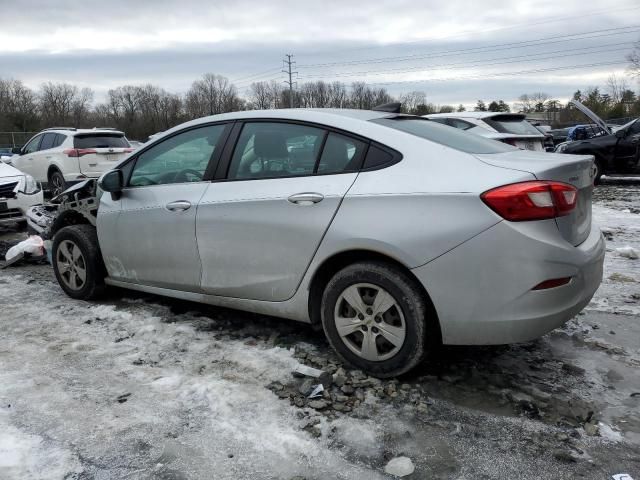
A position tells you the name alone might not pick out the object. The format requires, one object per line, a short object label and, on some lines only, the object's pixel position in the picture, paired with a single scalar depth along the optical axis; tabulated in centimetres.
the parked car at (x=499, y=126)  936
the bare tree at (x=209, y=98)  8001
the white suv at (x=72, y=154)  1259
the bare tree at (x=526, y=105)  10091
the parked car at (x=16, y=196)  761
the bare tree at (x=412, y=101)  9428
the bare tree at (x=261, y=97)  8844
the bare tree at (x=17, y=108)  5683
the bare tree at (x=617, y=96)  7694
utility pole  7339
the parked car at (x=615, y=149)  1266
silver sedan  270
